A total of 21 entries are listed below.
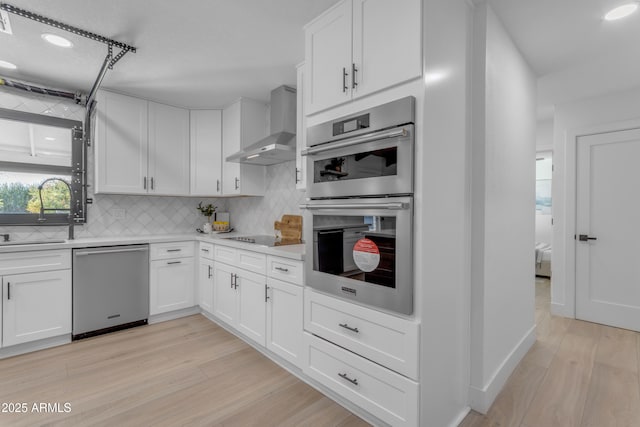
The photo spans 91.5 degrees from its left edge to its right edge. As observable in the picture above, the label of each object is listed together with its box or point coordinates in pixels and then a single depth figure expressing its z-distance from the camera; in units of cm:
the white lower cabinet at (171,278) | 325
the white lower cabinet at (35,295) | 252
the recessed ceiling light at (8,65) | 264
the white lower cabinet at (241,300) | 254
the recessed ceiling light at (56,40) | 221
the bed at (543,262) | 527
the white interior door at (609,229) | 308
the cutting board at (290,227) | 317
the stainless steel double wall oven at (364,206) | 149
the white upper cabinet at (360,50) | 149
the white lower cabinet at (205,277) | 326
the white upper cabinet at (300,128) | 264
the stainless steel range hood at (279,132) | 288
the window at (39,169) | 292
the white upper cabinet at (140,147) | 320
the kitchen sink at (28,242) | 270
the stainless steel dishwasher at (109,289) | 282
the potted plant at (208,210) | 413
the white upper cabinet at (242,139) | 353
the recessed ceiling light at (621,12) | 184
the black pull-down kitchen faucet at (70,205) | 308
